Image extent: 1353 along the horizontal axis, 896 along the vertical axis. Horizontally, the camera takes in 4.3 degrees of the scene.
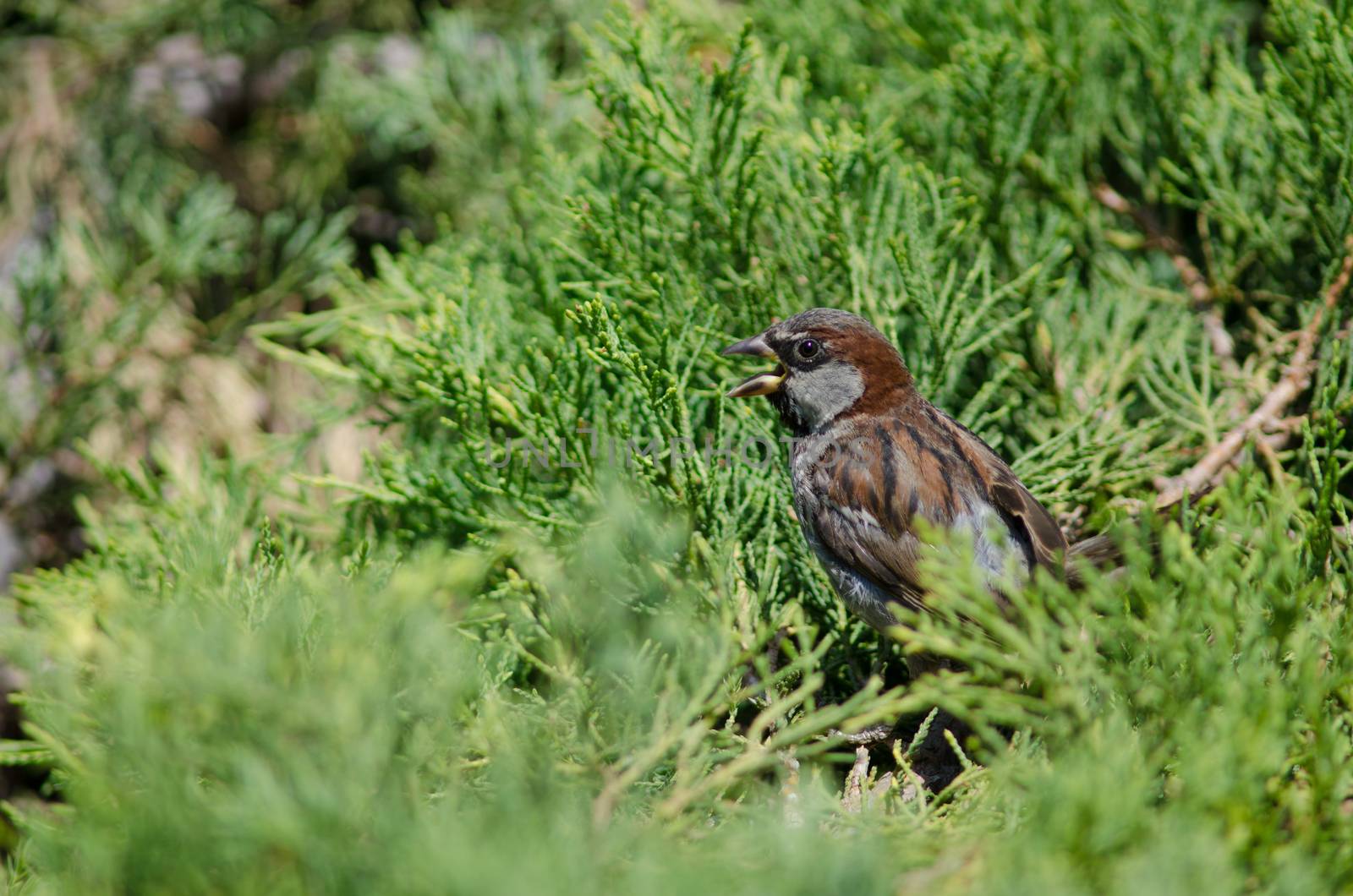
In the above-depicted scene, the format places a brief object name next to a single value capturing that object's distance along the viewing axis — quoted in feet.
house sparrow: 14.71
